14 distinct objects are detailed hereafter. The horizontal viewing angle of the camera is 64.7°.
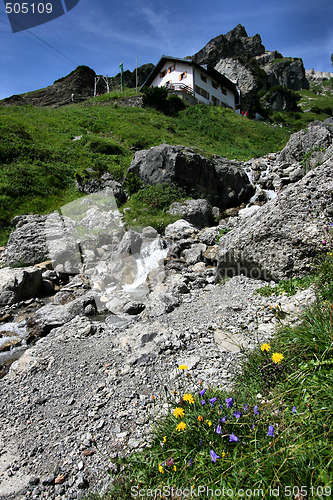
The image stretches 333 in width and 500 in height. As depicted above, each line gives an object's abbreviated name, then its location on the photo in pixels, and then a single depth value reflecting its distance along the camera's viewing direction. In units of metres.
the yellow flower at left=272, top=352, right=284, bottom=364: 2.79
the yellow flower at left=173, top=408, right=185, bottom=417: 2.69
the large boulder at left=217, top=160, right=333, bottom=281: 6.27
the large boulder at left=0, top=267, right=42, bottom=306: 11.81
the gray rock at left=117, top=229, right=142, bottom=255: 15.84
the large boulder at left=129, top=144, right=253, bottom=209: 22.30
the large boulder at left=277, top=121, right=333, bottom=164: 19.03
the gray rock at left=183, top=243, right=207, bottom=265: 13.27
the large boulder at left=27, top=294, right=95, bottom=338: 8.96
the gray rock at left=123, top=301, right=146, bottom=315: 9.34
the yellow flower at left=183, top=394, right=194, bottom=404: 2.75
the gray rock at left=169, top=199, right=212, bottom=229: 19.47
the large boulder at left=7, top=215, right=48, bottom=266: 15.59
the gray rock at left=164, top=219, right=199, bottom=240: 16.72
